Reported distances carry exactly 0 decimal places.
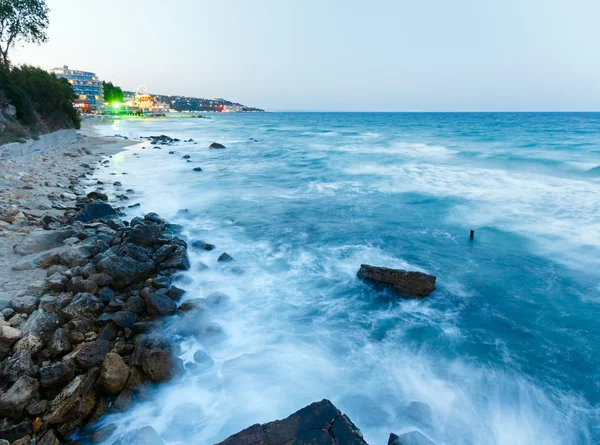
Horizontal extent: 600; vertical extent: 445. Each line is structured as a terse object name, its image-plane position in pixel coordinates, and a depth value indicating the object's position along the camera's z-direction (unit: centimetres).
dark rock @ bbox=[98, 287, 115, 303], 739
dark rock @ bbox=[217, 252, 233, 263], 1091
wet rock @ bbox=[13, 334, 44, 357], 565
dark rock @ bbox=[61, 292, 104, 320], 664
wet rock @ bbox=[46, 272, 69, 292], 731
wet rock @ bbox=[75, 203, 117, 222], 1181
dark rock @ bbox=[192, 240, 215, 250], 1172
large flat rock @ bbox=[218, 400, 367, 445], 384
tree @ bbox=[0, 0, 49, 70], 2858
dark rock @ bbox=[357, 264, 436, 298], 905
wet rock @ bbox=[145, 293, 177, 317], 749
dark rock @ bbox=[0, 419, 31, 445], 460
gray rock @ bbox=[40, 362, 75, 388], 524
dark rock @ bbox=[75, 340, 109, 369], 563
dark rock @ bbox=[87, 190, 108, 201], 1484
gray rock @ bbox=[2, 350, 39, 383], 523
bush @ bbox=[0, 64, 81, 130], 2328
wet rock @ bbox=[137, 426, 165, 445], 514
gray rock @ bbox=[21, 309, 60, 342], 595
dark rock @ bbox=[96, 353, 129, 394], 547
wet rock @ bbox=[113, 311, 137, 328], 678
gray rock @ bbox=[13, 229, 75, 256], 873
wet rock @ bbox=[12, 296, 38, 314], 655
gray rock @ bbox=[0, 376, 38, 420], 478
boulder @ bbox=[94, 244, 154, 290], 810
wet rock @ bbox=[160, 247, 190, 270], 962
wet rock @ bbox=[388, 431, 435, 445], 471
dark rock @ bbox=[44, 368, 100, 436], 485
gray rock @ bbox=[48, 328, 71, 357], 583
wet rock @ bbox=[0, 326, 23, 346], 566
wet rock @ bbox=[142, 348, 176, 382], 596
